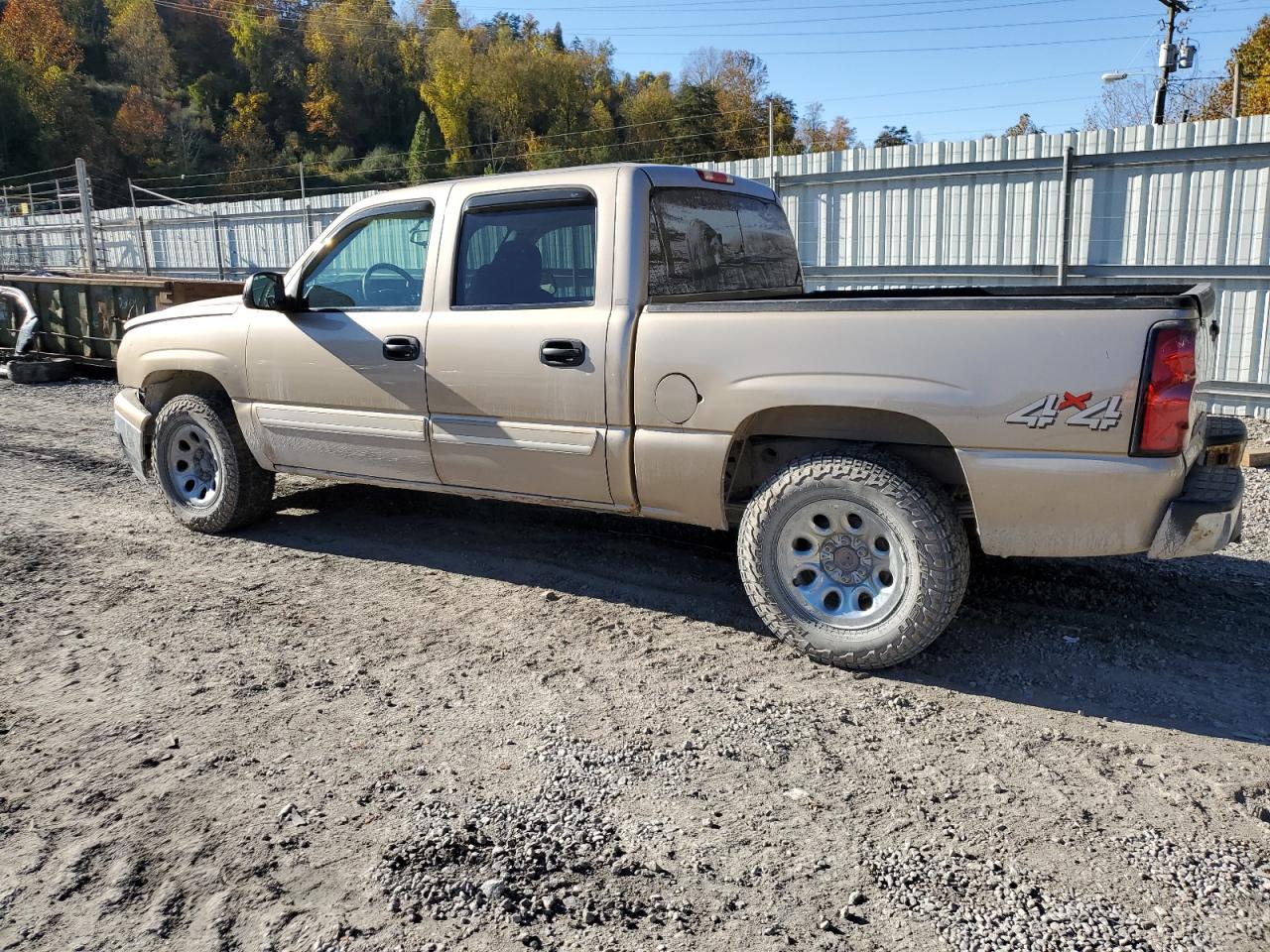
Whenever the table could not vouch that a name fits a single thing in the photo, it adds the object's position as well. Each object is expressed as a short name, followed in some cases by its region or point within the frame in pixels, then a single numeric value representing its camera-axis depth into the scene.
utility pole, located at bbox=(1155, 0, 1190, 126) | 29.61
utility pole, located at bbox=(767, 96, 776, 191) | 12.71
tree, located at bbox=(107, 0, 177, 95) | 91.00
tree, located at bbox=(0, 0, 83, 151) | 70.94
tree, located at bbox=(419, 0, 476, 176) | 87.50
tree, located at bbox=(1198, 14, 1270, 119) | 35.69
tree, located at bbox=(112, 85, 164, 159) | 76.38
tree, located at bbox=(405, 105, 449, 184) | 62.15
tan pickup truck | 3.51
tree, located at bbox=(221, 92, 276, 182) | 84.81
